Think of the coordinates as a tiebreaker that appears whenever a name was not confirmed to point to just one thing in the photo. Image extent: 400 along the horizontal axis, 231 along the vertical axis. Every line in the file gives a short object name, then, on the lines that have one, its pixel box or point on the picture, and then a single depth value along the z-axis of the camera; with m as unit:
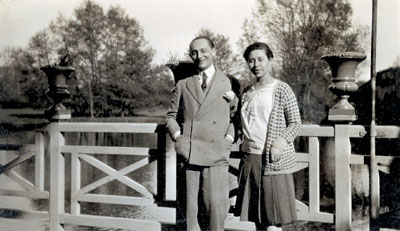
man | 3.21
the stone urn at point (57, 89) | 4.63
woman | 3.01
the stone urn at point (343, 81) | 3.82
